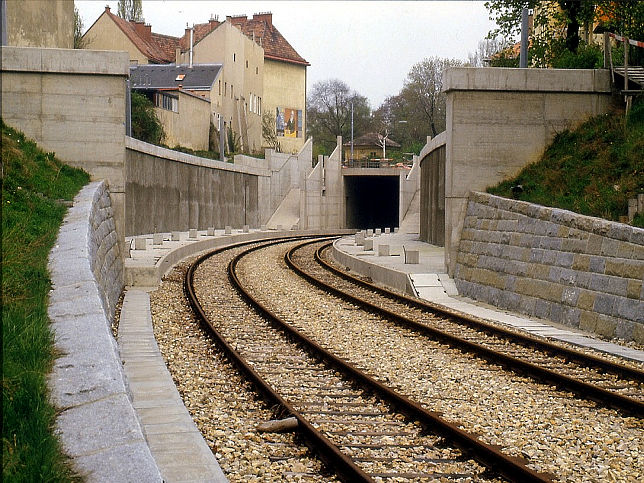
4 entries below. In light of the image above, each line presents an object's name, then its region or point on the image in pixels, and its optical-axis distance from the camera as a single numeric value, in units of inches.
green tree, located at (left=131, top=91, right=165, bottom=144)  2177.7
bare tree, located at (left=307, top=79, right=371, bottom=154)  4557.1
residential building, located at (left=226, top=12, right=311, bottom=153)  3636.8
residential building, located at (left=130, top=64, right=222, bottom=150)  2474.8
